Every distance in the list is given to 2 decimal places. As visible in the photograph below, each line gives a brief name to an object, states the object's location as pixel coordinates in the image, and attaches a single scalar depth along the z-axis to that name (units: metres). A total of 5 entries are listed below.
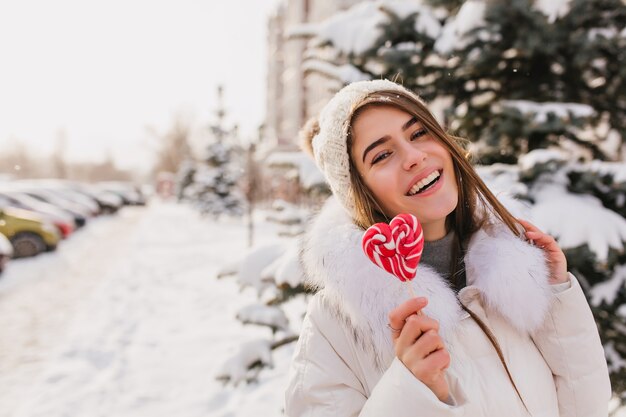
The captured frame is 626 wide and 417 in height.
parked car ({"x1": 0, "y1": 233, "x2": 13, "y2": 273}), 9.05
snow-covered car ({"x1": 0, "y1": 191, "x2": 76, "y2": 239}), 13.16
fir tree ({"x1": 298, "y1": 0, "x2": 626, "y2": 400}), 2.60
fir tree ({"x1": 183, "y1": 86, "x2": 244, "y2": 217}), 24.98
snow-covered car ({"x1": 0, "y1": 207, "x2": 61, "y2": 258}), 11.52
